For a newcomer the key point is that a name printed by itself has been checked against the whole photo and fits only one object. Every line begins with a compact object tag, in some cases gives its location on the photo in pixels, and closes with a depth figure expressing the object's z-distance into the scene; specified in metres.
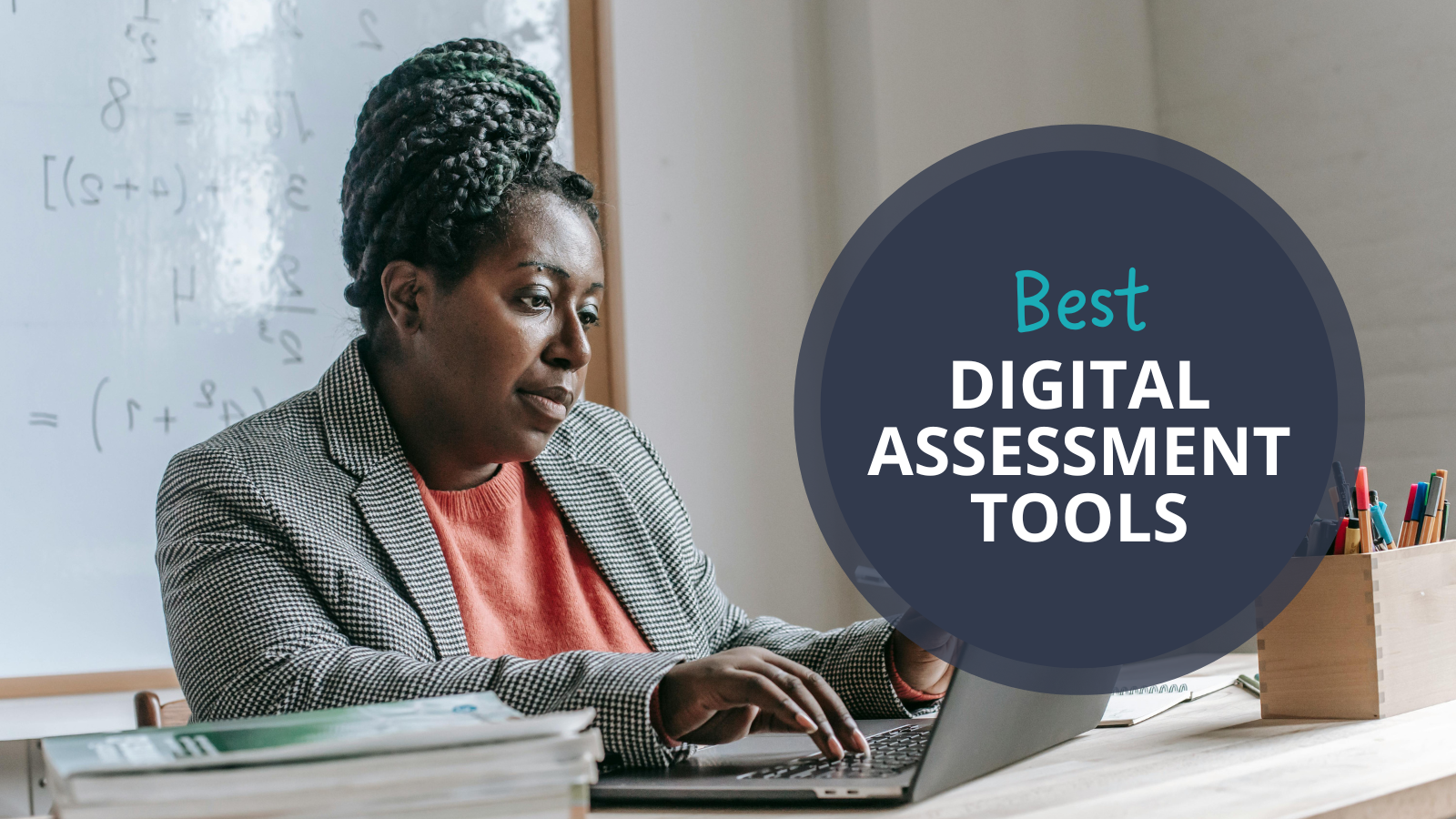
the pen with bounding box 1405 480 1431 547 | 0.96
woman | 0.84
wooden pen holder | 0.86
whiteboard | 1.63
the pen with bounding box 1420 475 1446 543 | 0.97
